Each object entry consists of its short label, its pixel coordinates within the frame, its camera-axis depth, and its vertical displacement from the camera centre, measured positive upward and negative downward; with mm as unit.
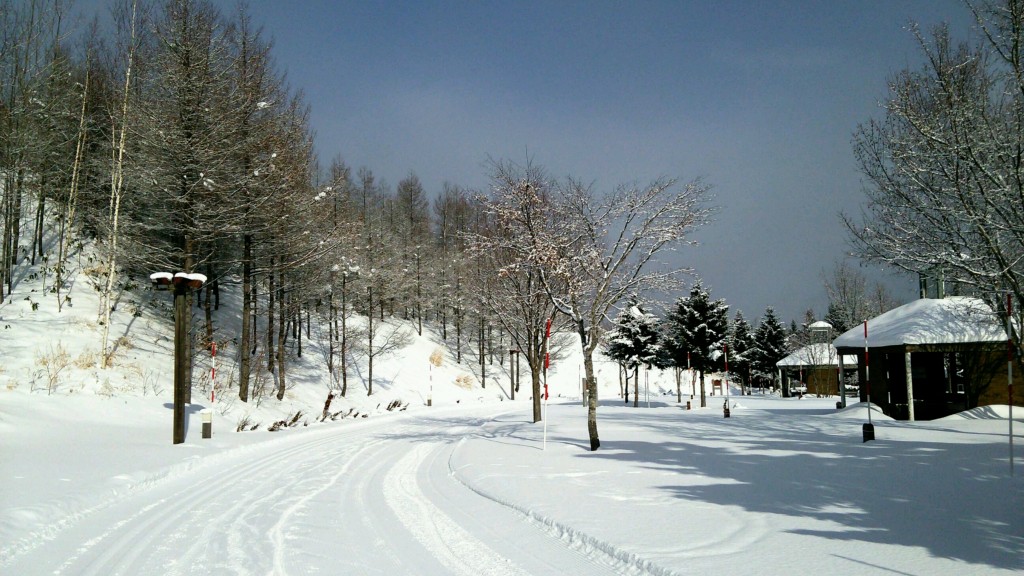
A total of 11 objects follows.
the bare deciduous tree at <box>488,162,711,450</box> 15375 +2767
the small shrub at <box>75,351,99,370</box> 19670 -97
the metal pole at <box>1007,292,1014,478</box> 11303 -25
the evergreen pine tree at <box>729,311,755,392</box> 60562 +926
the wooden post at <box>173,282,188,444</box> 15125 -63
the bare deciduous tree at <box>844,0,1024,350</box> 12023 +3857
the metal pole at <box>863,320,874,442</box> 16875 -2094
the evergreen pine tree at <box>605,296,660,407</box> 42188 +842
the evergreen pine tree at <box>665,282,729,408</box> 42625 +1580
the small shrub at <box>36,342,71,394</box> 18269 -153
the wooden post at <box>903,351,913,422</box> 23756 -1584
